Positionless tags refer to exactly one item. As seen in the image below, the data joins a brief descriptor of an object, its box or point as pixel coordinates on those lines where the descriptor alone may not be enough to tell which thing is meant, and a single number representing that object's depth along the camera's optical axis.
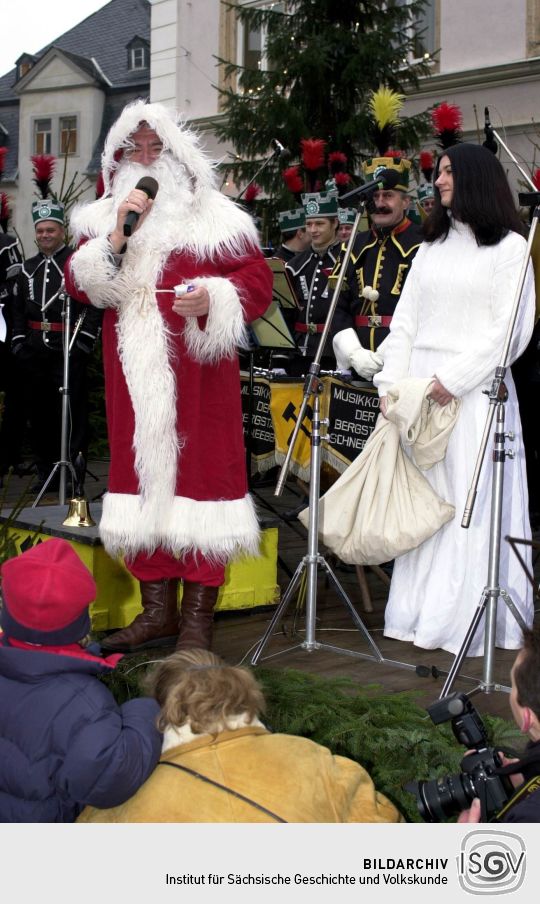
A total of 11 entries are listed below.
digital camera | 2.19
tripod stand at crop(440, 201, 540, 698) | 3.87
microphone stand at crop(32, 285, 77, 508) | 7.54
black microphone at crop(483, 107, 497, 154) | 5.58
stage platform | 4.65
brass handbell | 4.87
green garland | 3.14
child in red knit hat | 2.30
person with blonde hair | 2.23
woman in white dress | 4.29
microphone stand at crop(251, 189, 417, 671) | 4.29
